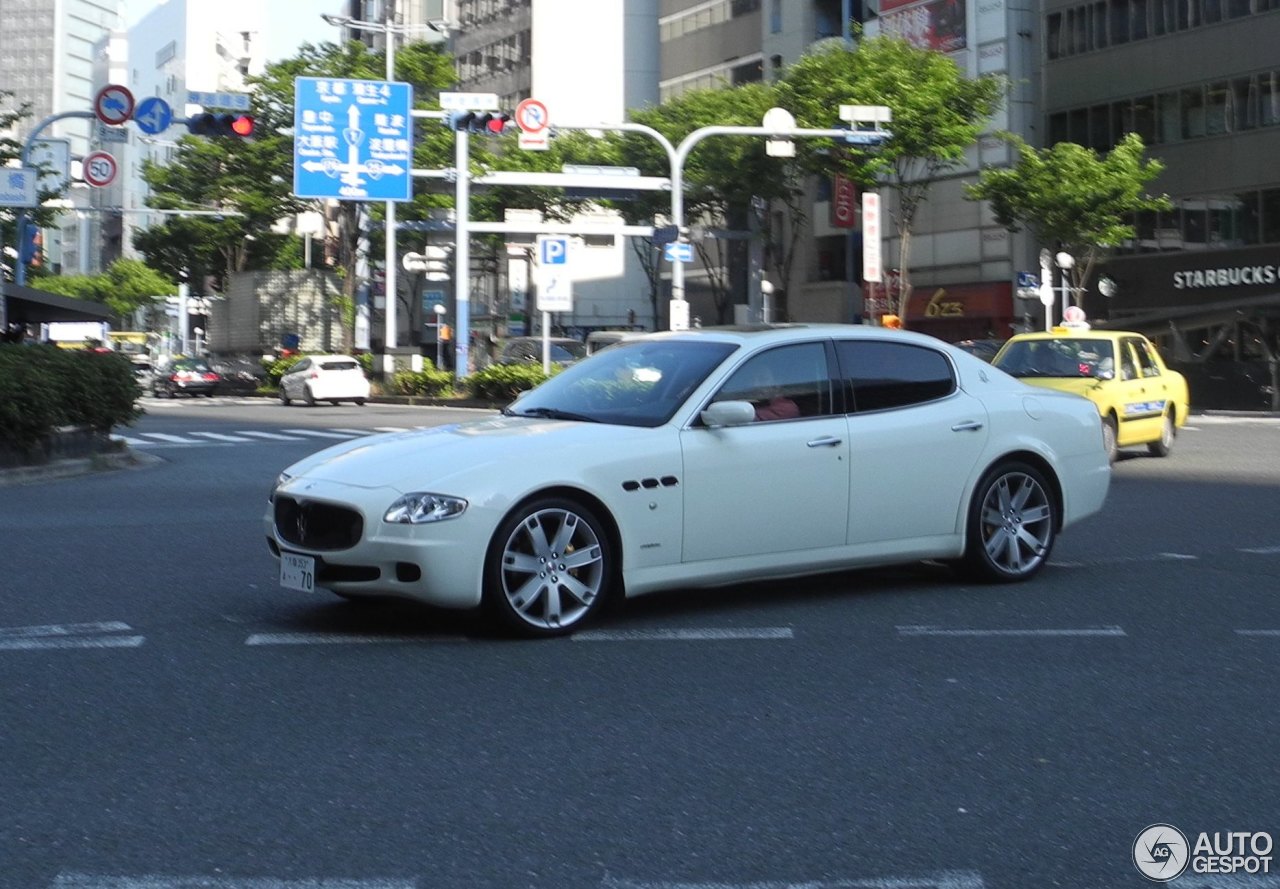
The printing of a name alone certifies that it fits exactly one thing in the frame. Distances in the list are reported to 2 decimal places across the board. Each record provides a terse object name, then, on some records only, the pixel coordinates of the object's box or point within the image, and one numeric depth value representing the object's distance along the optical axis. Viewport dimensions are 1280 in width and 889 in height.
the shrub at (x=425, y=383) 48.56
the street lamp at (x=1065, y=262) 46.62
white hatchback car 48.47
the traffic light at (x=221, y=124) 29.27
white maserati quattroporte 8.03
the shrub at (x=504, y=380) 43.56
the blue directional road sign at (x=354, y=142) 40.75
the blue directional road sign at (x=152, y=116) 30.56
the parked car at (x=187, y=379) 62.41
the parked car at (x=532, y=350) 47.56
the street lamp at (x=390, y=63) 53.66
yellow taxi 20.55
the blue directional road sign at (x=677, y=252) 36.53
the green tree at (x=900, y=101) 49.19
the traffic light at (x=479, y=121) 36.66
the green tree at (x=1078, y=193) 49.00
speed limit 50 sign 41.88
